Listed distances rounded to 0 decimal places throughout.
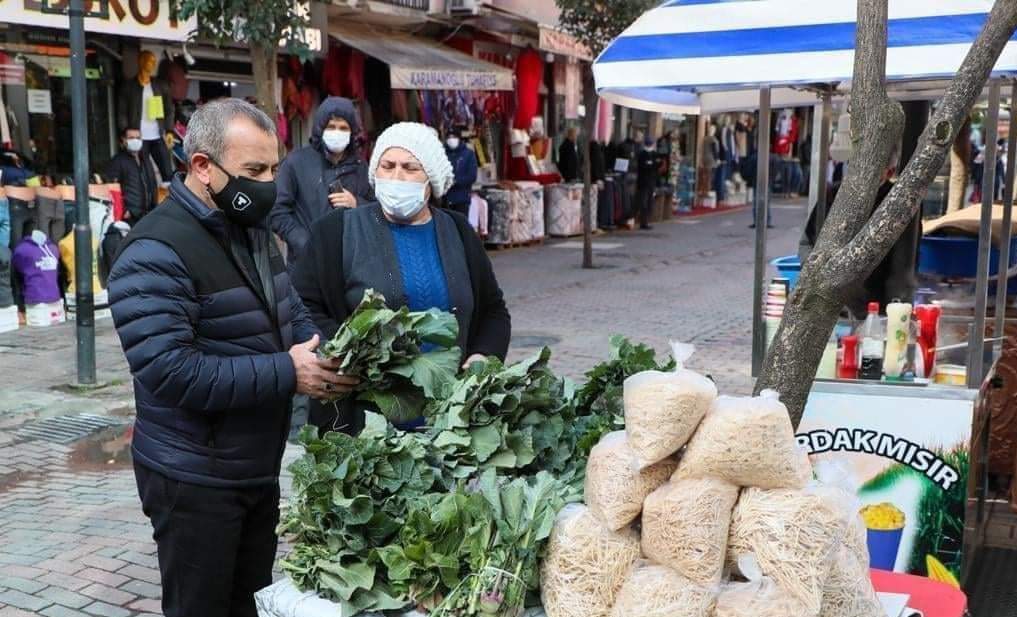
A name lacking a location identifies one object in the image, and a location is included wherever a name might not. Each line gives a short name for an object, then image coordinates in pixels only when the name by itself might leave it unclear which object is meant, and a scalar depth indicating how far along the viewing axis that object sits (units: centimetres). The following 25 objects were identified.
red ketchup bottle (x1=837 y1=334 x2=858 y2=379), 426
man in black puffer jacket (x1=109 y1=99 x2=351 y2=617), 258
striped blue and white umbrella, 392
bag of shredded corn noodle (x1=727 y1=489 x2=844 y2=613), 202
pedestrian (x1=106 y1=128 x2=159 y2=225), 1086
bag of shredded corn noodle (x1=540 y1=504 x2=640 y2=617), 215
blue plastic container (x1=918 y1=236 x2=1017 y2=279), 599
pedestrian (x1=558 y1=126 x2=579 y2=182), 1977
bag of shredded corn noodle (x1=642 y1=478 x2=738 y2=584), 207
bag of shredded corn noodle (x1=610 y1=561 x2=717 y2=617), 206
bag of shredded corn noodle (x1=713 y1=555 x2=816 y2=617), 202
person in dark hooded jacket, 627
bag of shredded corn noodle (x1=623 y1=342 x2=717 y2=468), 213
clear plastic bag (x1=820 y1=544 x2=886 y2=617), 212
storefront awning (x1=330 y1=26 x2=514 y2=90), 1362
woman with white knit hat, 353
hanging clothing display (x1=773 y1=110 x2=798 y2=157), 2945
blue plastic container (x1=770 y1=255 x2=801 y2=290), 540
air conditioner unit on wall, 1580
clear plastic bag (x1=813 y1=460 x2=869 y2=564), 211
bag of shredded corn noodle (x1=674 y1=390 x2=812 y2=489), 208
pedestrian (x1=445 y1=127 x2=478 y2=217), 1440
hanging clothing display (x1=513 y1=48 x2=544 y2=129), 1873
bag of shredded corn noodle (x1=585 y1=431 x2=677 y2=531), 216
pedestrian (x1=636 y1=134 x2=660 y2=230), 2131
